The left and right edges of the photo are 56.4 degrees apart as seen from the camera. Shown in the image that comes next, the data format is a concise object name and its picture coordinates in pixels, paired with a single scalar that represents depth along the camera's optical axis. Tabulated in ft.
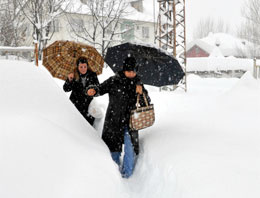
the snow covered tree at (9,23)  52.13
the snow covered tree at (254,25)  82.38
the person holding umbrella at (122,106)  10.15
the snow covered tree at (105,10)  59.06
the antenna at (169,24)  38.19
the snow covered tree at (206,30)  163.63
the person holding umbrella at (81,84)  11.98
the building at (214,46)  121.29
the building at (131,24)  74.54
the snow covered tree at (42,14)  49.47
